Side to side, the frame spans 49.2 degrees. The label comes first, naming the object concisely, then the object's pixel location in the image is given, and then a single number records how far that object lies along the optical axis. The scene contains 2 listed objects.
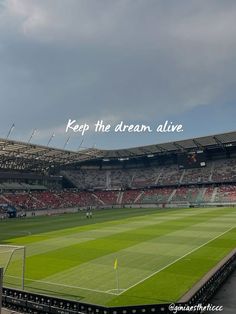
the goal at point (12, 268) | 14.84
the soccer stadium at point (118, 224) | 13.31
